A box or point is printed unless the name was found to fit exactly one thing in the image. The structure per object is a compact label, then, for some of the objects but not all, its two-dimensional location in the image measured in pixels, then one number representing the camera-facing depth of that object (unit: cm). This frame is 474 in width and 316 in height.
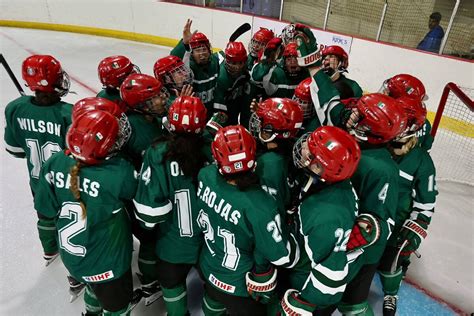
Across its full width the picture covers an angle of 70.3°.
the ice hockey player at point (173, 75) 261
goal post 413
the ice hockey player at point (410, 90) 227
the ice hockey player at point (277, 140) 171
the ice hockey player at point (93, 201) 154
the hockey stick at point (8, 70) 324
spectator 508
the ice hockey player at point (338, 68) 280
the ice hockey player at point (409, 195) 188
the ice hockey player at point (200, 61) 318
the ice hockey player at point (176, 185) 165
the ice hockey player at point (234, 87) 315
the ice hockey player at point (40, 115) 216
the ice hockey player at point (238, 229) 142
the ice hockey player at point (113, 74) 265
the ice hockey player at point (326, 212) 135
